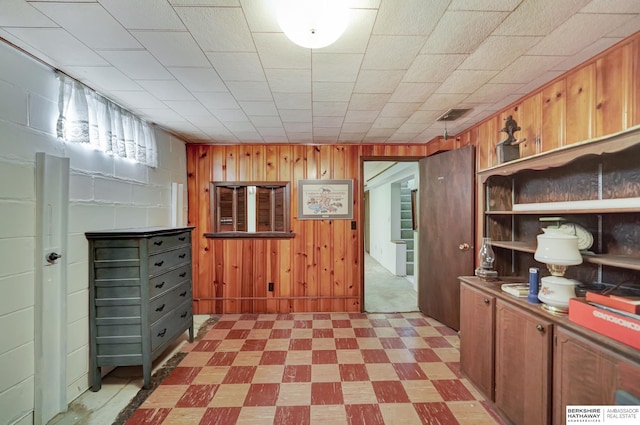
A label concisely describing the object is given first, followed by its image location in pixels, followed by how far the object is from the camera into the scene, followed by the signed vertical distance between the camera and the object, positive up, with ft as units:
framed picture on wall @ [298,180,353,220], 12.13 +0.67
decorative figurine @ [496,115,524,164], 6.89 +1.71
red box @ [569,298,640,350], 3.56 -1.60
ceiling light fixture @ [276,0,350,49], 3.91 +2.89
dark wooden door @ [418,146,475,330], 9.25 -0.73
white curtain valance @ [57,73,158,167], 6.15 +2.34
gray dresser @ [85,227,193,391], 6.64 -2.23
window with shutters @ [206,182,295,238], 12.16 +0.17
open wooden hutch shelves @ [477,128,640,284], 4.57 +0.20
